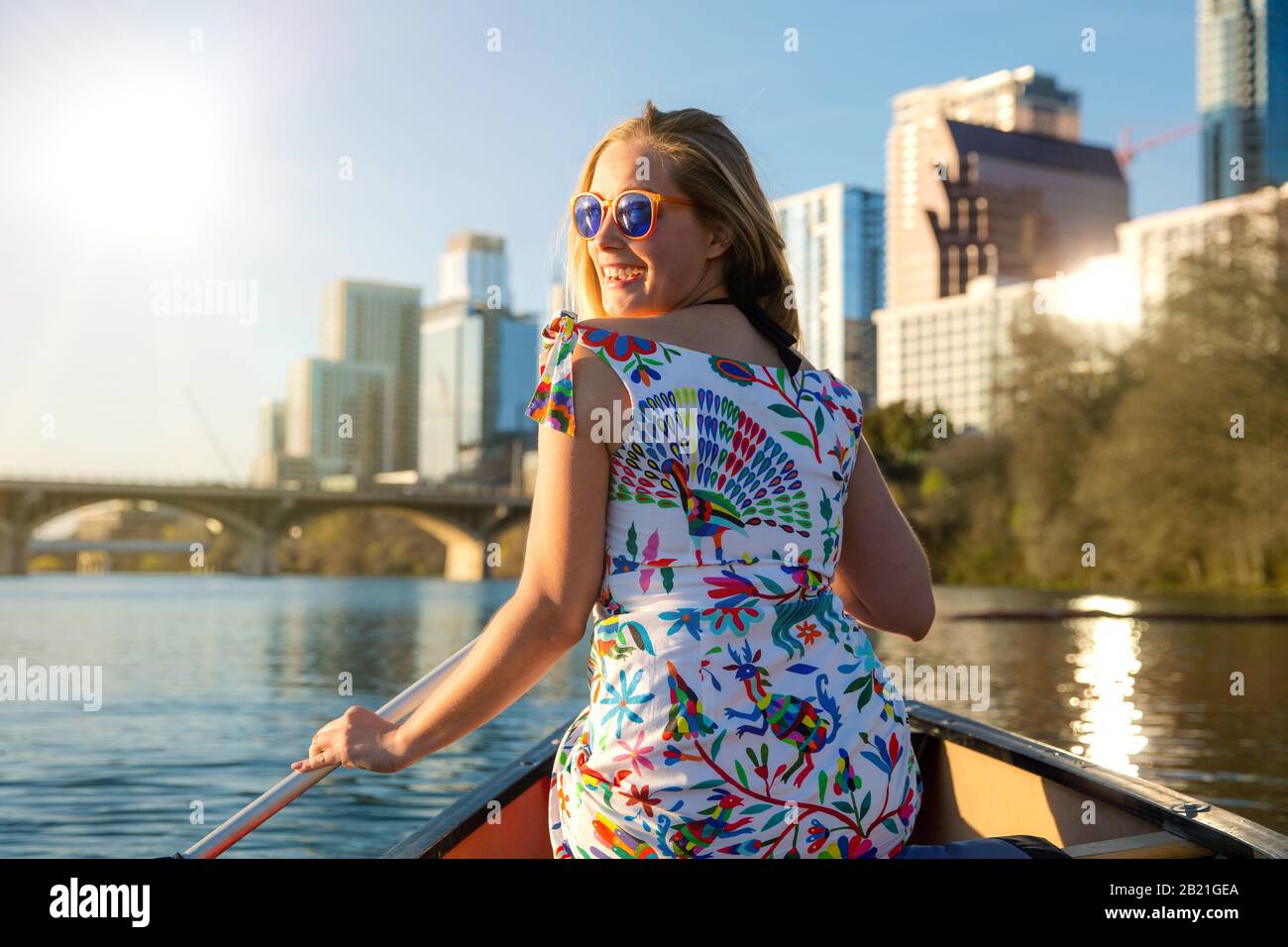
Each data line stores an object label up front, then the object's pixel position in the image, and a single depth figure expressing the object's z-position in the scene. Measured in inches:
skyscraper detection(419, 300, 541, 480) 3203.7
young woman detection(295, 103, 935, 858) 59.2
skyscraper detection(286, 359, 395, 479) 3346.5
